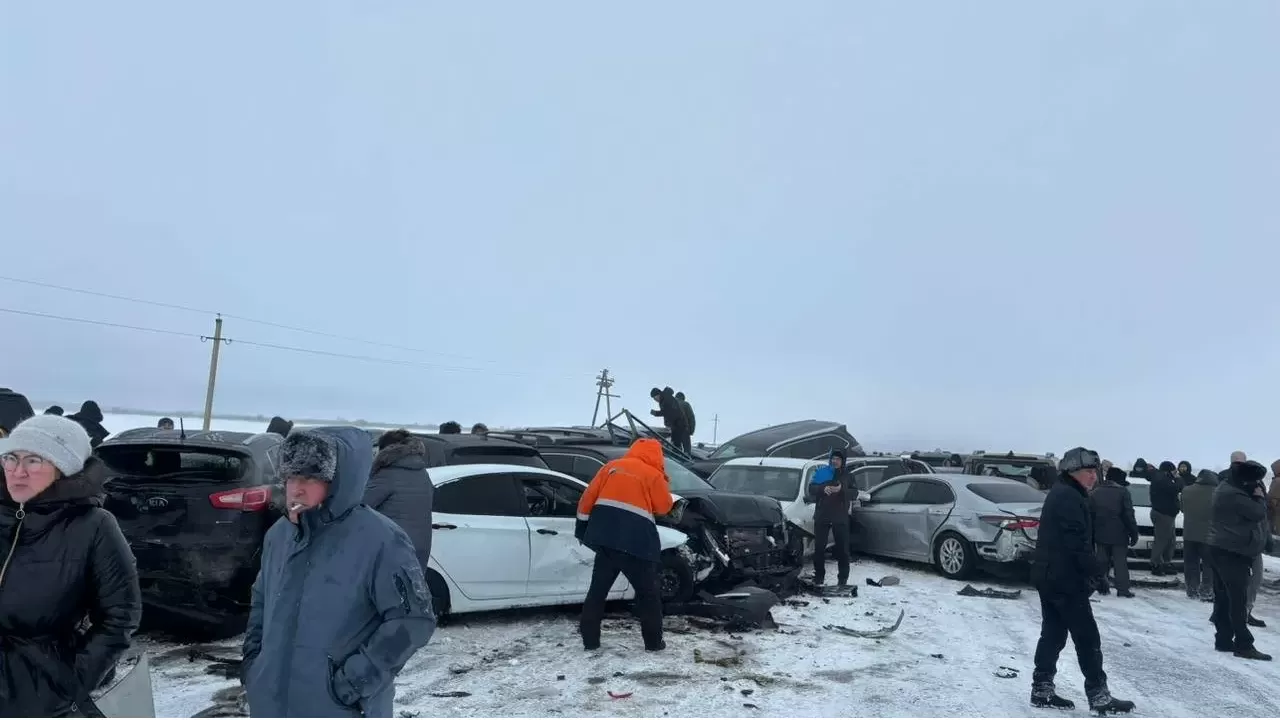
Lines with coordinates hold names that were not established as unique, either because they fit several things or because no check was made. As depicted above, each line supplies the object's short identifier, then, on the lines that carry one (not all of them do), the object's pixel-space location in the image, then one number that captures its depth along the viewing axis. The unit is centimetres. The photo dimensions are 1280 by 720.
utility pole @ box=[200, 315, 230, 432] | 3212
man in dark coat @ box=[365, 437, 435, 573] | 555
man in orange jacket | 648
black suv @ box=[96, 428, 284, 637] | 596
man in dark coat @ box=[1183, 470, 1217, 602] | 991
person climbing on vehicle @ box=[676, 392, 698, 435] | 1612
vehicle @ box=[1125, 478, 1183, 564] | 1239
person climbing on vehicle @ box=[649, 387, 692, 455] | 1595
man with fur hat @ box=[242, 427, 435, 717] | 258
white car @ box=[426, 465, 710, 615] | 695
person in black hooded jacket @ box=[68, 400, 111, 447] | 1217
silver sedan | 1057
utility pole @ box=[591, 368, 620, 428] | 4988
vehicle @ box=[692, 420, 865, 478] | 1997
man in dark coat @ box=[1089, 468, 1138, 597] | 952
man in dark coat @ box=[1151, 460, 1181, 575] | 1149
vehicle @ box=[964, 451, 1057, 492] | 1744
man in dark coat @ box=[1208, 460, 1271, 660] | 709
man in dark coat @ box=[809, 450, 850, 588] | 1001
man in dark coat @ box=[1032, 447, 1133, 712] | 546
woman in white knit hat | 270
